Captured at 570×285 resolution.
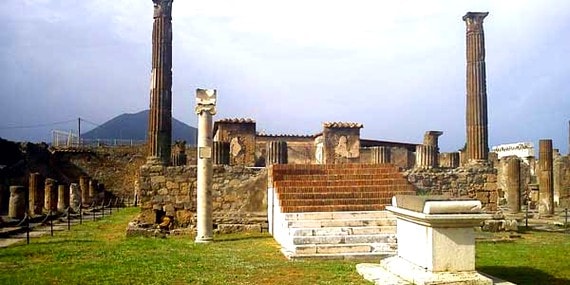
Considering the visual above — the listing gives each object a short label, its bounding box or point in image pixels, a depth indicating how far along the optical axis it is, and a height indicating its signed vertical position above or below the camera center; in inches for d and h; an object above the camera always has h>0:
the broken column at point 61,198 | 1065.3 -54.5
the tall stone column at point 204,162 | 521.0 +5.4
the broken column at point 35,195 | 911.7 -41.6
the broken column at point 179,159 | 776.8 +12.0
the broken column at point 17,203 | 788.6 -46.5
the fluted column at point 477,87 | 671.8 +92.2
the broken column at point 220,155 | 617.3 +13.6
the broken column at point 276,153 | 659.4 +16.5
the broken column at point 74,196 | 1116.8 -54.2
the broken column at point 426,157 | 669.3 +11.3
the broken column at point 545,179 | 918.4 -20.8
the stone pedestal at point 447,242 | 239.6 -31.6
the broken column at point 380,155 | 693.3 +14.4
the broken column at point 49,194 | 984.9 -43.2
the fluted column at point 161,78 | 622.2 +96.8
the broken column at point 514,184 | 884.6 -27.4
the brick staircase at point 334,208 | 410.0 -35.0
